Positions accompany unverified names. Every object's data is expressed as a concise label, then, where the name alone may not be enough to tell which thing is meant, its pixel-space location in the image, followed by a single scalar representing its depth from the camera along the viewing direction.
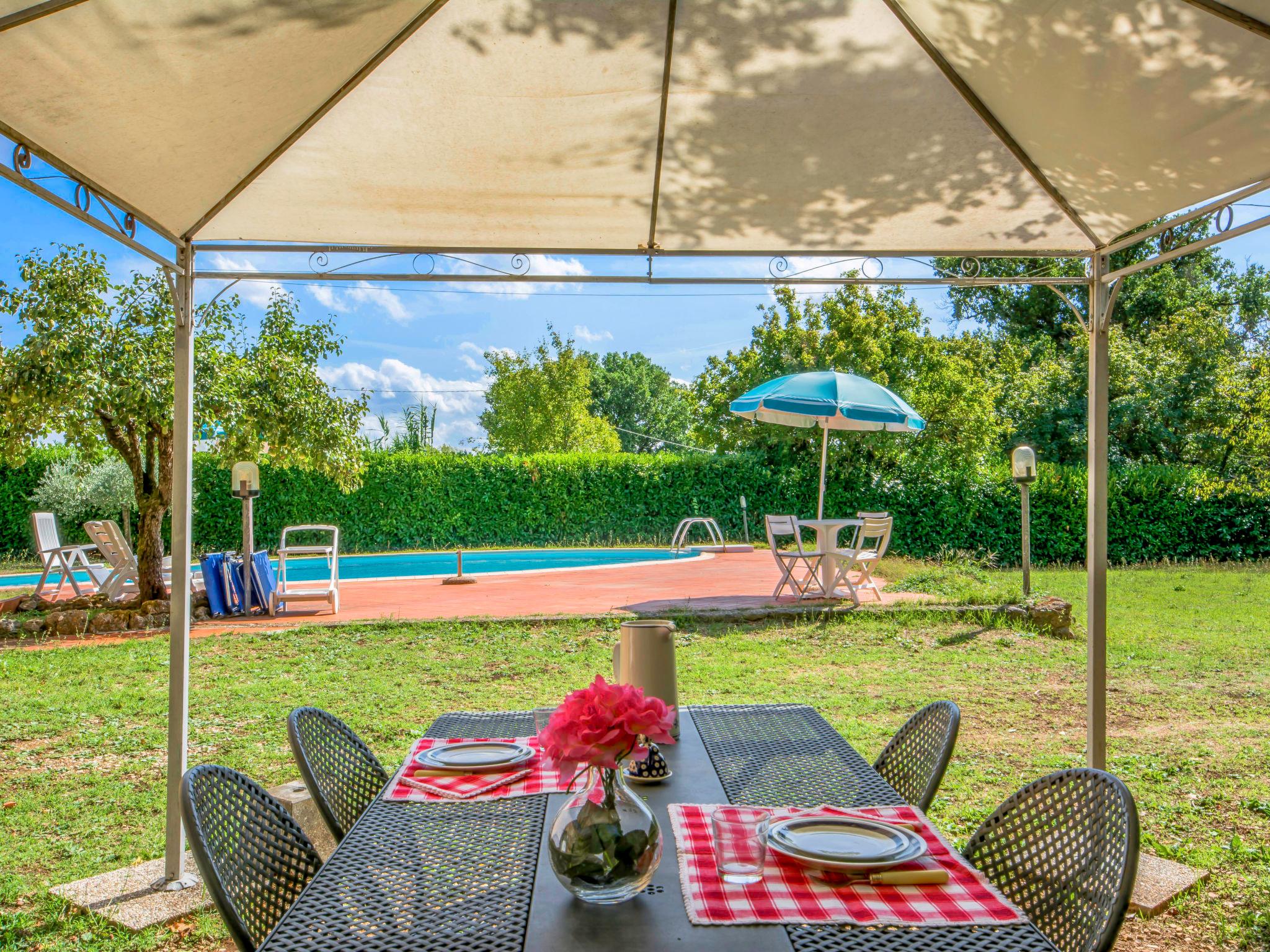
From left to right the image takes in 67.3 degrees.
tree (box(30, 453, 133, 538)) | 15.21
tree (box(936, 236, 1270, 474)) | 16.67
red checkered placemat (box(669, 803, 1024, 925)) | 1.21
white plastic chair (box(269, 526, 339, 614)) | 8.54
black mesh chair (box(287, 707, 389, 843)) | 1.98
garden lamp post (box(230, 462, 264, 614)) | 8.73
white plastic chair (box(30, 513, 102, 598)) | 9.52
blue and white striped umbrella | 9.20
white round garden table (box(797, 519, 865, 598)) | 8.70
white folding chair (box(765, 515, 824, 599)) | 8.72
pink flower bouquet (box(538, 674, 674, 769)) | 1.24
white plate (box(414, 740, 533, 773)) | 1.88
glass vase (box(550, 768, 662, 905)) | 1.24
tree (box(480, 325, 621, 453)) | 25.91
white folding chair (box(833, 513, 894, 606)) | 8.40
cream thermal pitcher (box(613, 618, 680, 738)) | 1.94
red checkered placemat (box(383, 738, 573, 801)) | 1.76
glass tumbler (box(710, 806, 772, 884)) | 1.33
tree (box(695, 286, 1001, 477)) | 15.62
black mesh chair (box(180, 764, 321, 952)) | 1.49
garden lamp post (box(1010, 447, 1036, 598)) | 8.90
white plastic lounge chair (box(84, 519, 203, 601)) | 8.87
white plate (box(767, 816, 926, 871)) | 1.35
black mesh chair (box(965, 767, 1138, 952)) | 1.44
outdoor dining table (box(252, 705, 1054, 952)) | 1.16
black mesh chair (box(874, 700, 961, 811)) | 2.02
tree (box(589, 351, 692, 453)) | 46.31
